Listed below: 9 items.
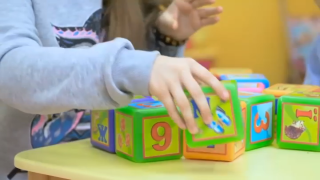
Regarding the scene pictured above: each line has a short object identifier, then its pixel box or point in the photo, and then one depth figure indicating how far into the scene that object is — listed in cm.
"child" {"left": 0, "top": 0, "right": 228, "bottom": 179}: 137
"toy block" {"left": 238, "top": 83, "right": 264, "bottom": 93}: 162
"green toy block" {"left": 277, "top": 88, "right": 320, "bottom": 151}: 147
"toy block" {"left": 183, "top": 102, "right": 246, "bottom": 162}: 143
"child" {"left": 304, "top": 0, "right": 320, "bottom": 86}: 191
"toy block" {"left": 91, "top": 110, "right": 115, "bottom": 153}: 148
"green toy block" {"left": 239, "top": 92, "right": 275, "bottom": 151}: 148
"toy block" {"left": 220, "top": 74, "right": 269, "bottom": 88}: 167
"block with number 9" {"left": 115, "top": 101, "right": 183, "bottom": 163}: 143
